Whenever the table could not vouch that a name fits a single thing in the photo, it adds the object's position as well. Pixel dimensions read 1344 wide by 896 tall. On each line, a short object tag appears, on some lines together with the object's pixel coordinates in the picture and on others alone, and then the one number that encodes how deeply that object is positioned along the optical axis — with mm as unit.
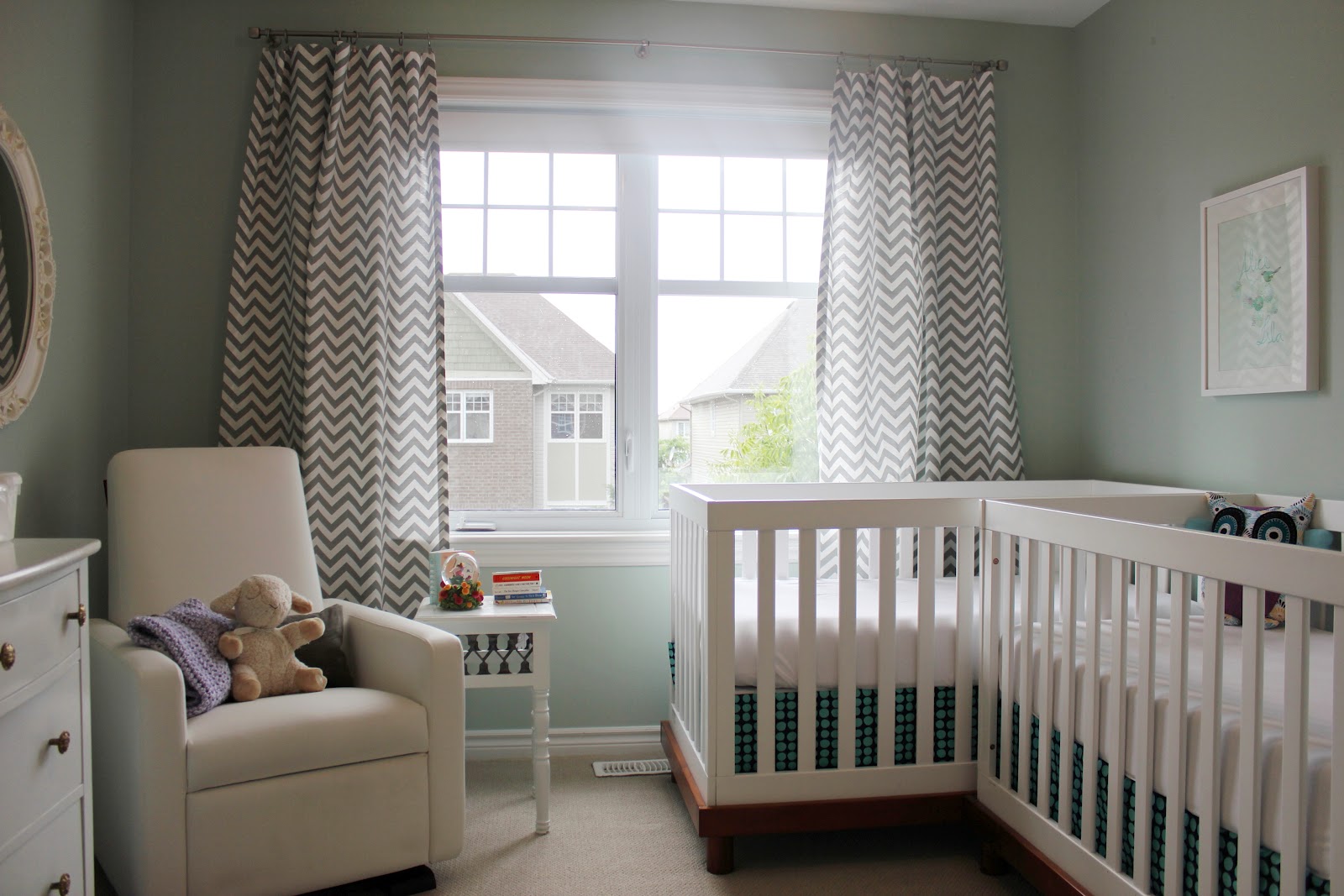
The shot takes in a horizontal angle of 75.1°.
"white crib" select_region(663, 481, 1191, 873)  1940
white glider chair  1671
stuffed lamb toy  1931
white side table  2230
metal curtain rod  2621
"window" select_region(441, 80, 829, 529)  2857
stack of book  2387
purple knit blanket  1796
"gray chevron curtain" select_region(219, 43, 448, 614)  2576
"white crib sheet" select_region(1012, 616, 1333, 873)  1175
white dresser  1242
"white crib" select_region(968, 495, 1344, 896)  1156
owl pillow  1992
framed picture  2090
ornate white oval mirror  1974
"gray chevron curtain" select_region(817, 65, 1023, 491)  2793
